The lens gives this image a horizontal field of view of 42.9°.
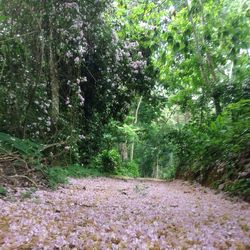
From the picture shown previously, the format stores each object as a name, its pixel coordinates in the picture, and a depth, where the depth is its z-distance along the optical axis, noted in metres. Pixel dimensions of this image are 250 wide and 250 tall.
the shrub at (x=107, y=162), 14.63
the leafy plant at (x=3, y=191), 3.88
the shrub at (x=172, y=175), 13.21
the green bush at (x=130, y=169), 17.11
